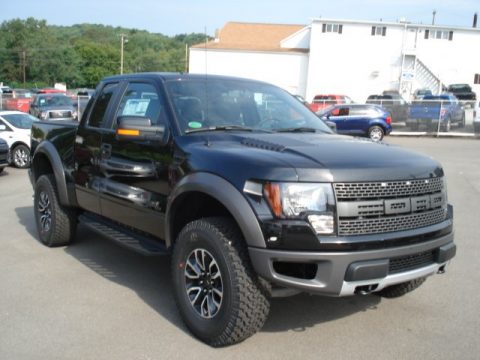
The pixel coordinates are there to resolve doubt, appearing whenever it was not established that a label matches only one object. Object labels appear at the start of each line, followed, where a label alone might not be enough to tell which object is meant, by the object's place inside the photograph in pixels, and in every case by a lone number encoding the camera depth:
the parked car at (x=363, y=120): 22.56
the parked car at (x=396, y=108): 26.42
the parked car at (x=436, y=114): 25.14
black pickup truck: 3.22
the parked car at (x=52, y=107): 22.88
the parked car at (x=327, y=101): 31.98
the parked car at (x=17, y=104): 32.44
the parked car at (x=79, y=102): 26.30
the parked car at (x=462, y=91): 37.41
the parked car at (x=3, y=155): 12.03
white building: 45.34
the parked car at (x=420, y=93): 39.62
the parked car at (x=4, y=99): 32.80
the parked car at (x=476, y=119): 24.41
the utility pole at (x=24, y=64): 92.61
